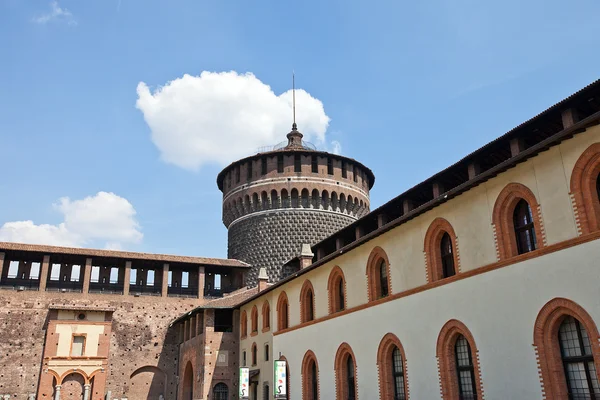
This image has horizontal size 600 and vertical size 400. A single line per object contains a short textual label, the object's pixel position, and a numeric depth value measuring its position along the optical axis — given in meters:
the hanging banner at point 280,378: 22.17
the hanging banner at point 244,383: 25.49
